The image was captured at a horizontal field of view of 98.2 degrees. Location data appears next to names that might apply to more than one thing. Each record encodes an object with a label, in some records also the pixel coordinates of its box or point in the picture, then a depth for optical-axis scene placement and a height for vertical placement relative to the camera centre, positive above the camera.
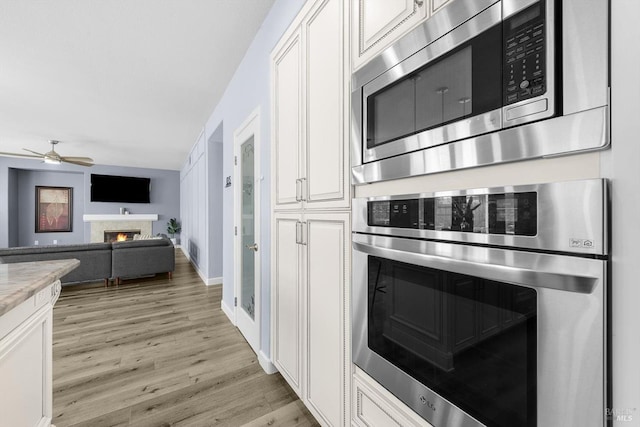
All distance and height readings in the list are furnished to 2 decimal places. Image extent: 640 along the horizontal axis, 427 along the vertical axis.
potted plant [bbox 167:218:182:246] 9.07 -0.46
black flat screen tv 8.12 +0.75
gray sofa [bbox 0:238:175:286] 4.02 -0.70
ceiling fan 5.13 +1.06
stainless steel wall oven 0.54 -0.23
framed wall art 7.97 +0.13
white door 2.24 -0.13
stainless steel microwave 0.53 +0.31
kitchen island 0.92 -0.49
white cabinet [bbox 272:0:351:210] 1.26 +0.54
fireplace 8.27 -0.65
